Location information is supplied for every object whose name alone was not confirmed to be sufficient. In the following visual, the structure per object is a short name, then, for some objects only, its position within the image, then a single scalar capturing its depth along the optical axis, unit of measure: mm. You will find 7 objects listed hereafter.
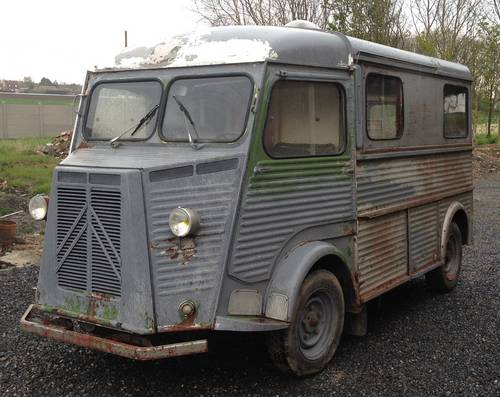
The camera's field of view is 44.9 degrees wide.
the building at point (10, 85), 51281
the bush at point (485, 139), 27102
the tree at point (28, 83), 57294
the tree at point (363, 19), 17422
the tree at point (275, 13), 19453
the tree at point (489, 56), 23969
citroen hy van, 3783
